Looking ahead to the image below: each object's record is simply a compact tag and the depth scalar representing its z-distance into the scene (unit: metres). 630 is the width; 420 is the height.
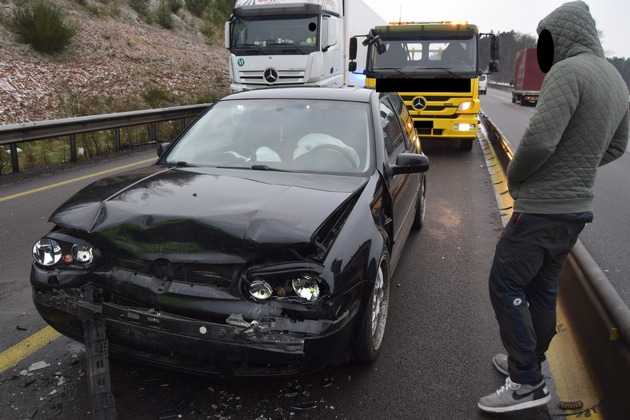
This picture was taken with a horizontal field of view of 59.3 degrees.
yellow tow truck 11.23
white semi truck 13.38
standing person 2.40
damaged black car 2.58
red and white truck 32.66
